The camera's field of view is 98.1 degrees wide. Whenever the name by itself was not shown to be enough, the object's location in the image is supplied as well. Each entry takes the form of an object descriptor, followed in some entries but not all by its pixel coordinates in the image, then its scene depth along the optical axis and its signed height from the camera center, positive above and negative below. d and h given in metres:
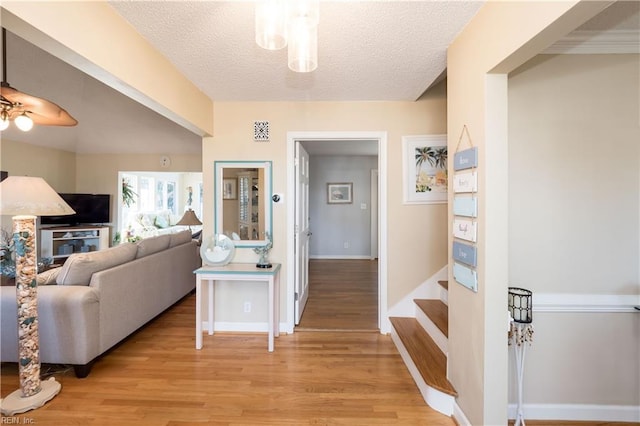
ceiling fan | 1.93 +0.79
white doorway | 2.80 +0.08
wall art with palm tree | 2.80 +0.39
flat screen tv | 5.21 +0.04
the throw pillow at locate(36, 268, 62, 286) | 2.22 -0.53
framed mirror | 2.84 +0.11
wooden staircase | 1.79 -1.10
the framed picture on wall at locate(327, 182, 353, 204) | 6.34 +0.48
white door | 2.94 -0.23
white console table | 2.51 -0.59
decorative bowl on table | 2.77 -0.38
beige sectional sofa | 2.04 -0.74
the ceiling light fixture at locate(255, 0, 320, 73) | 1.06 +0.73
